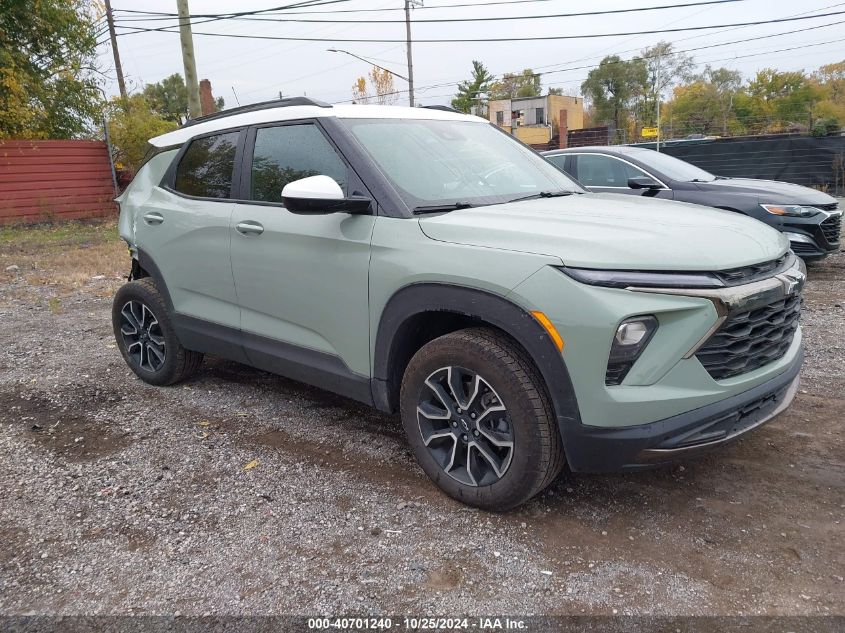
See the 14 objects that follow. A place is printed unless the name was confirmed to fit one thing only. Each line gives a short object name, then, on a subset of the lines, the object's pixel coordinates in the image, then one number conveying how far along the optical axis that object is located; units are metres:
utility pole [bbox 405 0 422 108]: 31.34
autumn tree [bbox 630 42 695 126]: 61.24
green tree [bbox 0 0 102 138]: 16.28
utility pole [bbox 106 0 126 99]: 26.39
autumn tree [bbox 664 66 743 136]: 60.50
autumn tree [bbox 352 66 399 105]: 51.28
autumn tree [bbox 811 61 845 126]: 48.09
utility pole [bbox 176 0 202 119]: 13.48
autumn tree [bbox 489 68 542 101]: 72.00
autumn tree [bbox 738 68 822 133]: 53.03
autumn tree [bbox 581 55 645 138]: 64.81
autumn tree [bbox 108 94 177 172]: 18.73
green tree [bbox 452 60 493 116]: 65.06
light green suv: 2.39
